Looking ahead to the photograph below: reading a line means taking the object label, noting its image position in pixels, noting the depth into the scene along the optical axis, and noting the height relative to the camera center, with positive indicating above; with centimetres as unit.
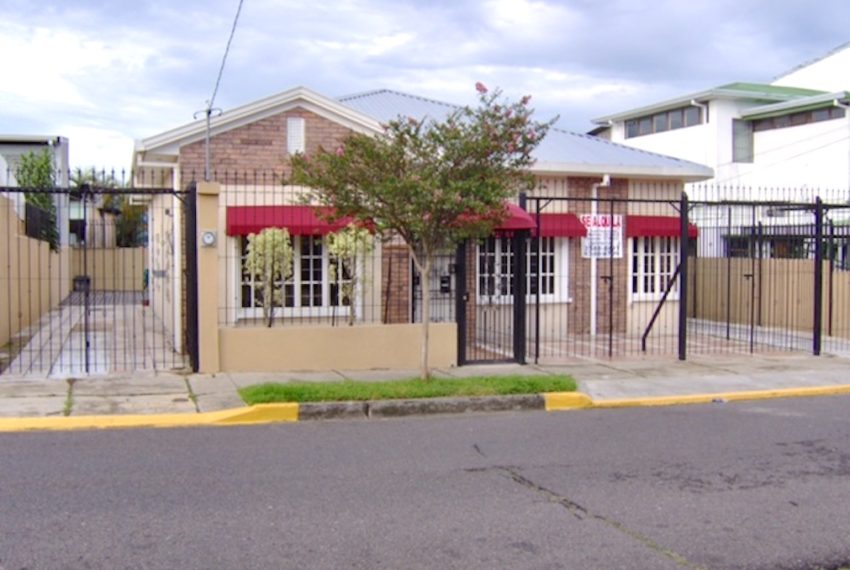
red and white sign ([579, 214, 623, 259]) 1609 +62
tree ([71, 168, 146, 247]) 1853 +125
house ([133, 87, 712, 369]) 1386 +50
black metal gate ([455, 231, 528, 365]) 1313 -51
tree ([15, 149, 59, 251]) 2747 +324
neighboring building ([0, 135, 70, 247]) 3153 +474
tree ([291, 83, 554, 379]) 998 +117
